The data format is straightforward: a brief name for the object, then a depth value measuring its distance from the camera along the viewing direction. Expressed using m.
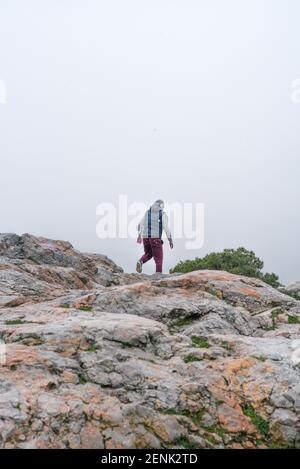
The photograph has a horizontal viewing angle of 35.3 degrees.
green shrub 37.20
